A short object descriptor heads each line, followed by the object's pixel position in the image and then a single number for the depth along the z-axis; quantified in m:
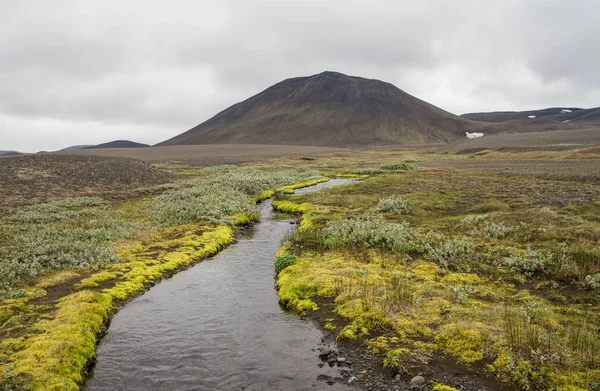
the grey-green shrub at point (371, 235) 24.97
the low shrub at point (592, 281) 16.97
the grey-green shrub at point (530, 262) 19.59
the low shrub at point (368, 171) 86.04
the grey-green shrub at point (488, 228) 25.88
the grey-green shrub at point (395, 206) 35.92
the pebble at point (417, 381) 11.82
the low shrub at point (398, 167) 89.38
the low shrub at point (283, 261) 23.33
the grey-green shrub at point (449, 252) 21.45
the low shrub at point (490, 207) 33.31
